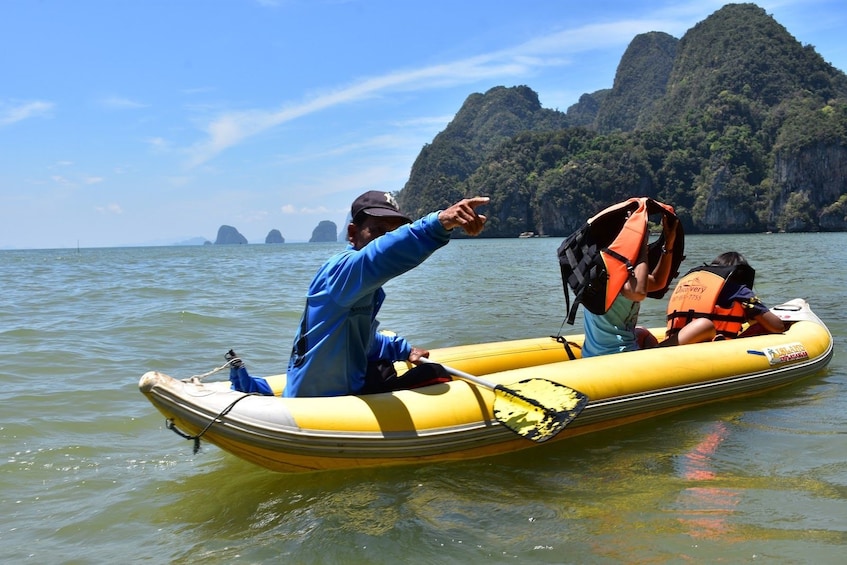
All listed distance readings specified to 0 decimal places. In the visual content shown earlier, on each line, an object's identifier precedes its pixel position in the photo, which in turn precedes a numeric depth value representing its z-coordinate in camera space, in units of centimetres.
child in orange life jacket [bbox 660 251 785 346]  505
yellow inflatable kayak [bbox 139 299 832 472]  303
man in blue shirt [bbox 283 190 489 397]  260
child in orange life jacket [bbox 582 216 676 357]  414
